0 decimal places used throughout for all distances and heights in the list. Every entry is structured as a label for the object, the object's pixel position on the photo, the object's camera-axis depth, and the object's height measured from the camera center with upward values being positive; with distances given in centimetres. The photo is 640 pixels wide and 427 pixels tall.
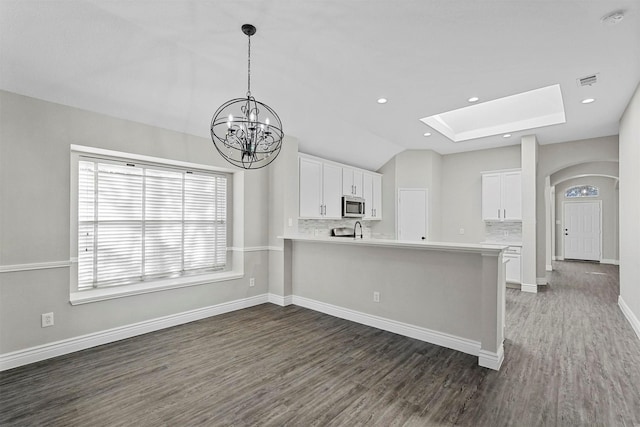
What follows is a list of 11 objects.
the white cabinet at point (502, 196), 607 +46
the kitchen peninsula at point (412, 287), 284 -82
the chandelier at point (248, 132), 237 +68
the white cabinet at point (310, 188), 525 +50
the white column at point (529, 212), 562 +12
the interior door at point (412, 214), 677 +8
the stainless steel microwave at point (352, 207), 606 +21
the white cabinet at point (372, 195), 671 +50
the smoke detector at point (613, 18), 223 +150
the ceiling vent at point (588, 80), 325 +152
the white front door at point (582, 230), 968 -38
